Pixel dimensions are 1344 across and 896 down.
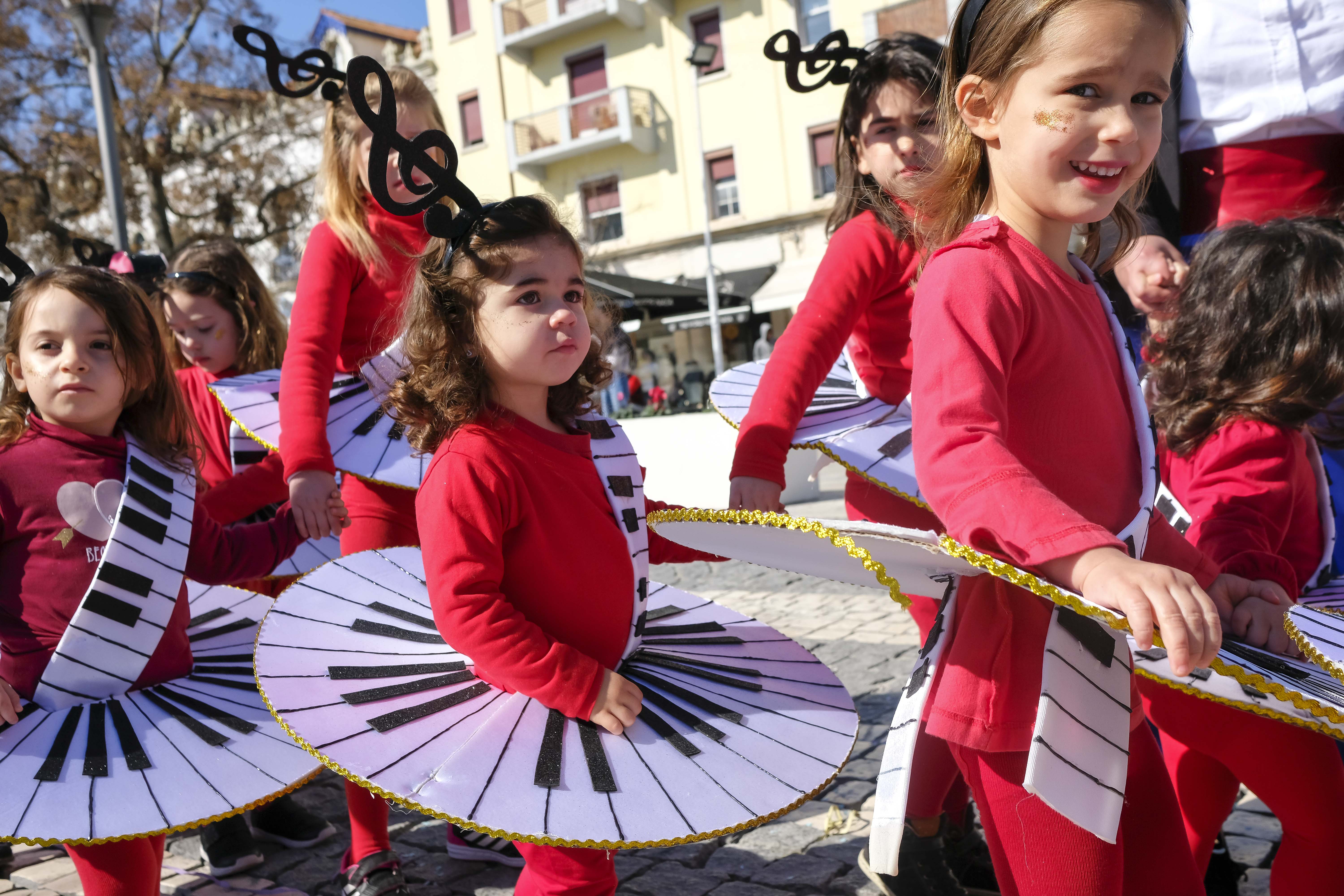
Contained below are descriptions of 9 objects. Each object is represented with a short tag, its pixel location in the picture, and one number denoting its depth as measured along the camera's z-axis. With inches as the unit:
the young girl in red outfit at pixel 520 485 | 72.1
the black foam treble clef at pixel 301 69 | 117.2
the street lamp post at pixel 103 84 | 315.0
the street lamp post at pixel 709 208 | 708.7
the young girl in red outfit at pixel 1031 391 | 56.1
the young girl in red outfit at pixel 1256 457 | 74.8
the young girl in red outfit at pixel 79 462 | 91.4
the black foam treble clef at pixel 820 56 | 115.4
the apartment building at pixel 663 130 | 887.1
